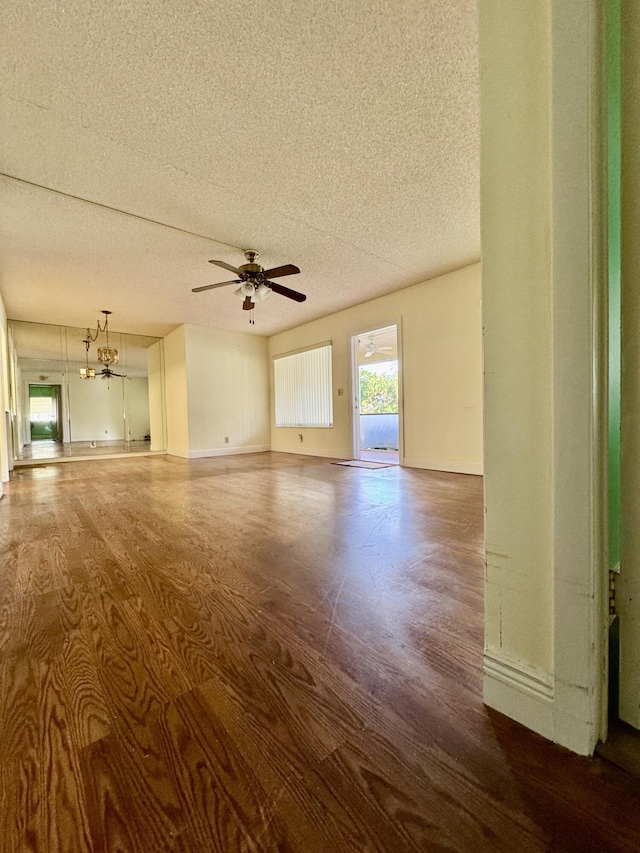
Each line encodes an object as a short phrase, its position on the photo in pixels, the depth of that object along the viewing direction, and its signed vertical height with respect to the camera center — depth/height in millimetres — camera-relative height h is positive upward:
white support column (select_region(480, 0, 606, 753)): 681 +99
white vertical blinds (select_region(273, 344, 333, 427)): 6504 +553
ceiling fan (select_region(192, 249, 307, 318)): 3439 +1437
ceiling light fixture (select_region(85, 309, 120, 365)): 6250 +1227
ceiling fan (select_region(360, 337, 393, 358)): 7928 +1570
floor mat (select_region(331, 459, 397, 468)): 5301 -786
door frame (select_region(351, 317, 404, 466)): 5570 +435
